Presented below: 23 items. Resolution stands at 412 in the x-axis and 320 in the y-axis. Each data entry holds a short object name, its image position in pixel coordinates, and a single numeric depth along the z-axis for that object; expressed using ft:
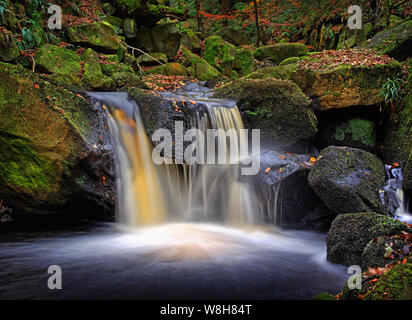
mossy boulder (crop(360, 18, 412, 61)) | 29.94
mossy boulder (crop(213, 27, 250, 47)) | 61.78
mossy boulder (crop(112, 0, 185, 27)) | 39.81
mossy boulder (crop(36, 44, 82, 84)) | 25.07
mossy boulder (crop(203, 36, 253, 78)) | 46.75
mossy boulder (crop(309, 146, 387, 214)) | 18.08
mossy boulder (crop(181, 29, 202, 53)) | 55.88
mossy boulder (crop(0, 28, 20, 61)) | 22.59
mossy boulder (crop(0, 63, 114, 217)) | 16.15
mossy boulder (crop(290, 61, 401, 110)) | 24.84
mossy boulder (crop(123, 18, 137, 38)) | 41.16
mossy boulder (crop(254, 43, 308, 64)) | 47.93
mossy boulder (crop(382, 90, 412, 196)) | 20.99
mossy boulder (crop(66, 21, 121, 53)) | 32.30
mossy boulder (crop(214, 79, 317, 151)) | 24.41
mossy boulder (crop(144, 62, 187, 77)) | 39.75
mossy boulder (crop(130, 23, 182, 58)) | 43.19
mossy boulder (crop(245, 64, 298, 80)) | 30.44
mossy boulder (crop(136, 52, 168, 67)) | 41.39
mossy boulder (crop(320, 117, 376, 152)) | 25.68
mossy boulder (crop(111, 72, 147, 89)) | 30.04
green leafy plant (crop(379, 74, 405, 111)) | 23.88
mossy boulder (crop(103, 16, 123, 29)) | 40.31
